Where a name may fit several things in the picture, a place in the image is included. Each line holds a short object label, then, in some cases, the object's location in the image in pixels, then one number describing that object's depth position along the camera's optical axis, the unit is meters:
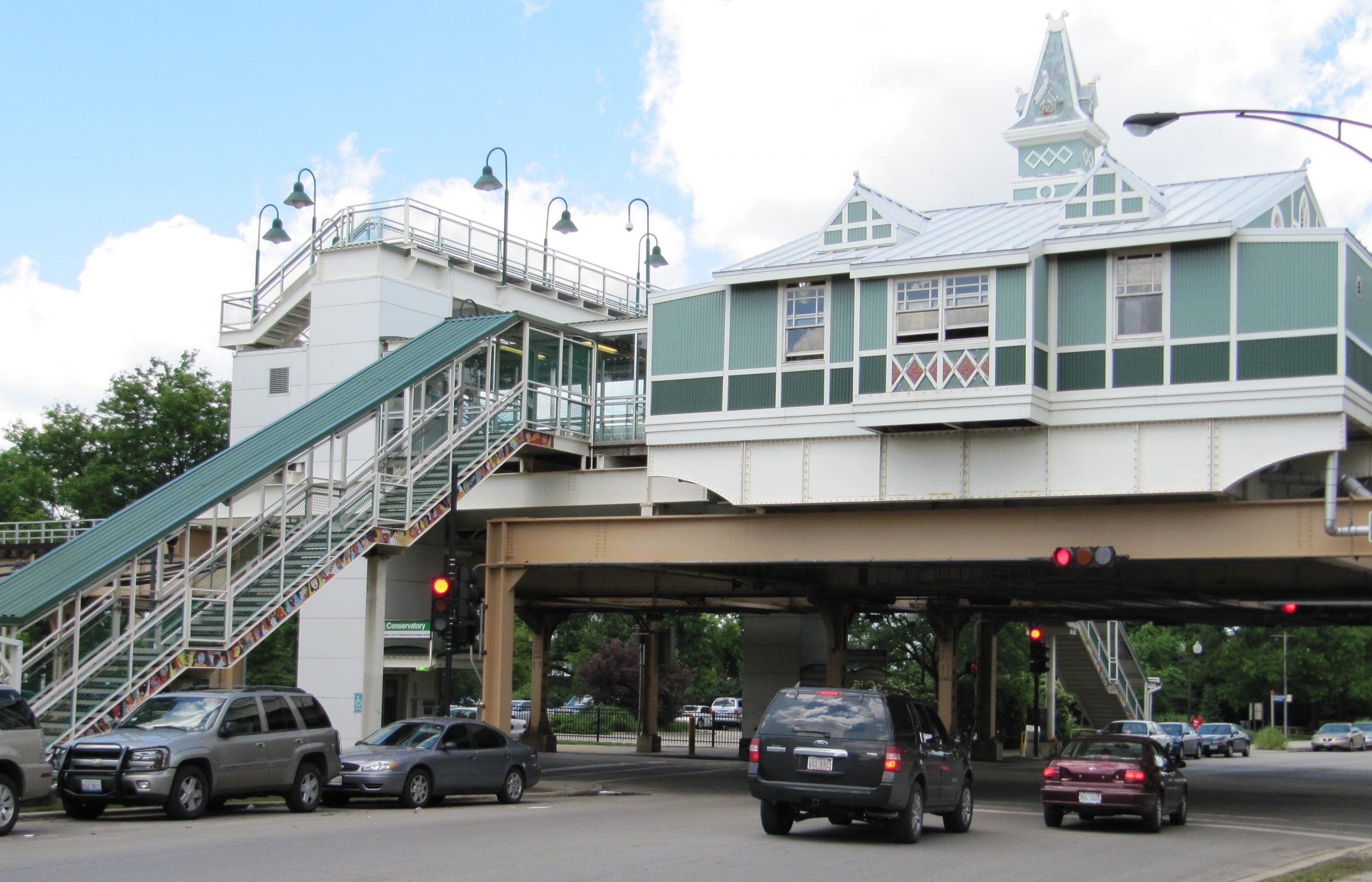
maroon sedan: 20.91
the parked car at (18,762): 16.31
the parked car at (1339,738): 64.81
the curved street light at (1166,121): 18.11
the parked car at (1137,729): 44.88
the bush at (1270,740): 65.81
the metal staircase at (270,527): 22.45
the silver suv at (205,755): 18.17
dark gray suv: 17.48
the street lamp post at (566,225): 43.66
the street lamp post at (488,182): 39.25
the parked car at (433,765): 21.41
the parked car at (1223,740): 55.91
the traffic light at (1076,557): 24.00
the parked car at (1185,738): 52.53
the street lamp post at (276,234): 47.41
